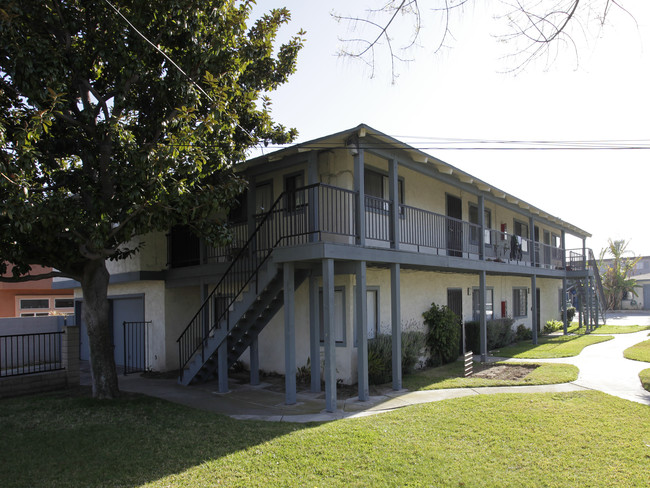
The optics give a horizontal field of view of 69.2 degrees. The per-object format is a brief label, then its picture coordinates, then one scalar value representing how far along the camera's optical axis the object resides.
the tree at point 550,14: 4.28
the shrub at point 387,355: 10.90
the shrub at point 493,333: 15.73
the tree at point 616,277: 42.59
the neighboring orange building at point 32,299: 23.45
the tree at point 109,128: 7.38
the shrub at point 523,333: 20.05
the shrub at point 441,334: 13.73
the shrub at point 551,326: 23.55
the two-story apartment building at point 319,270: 9.45
